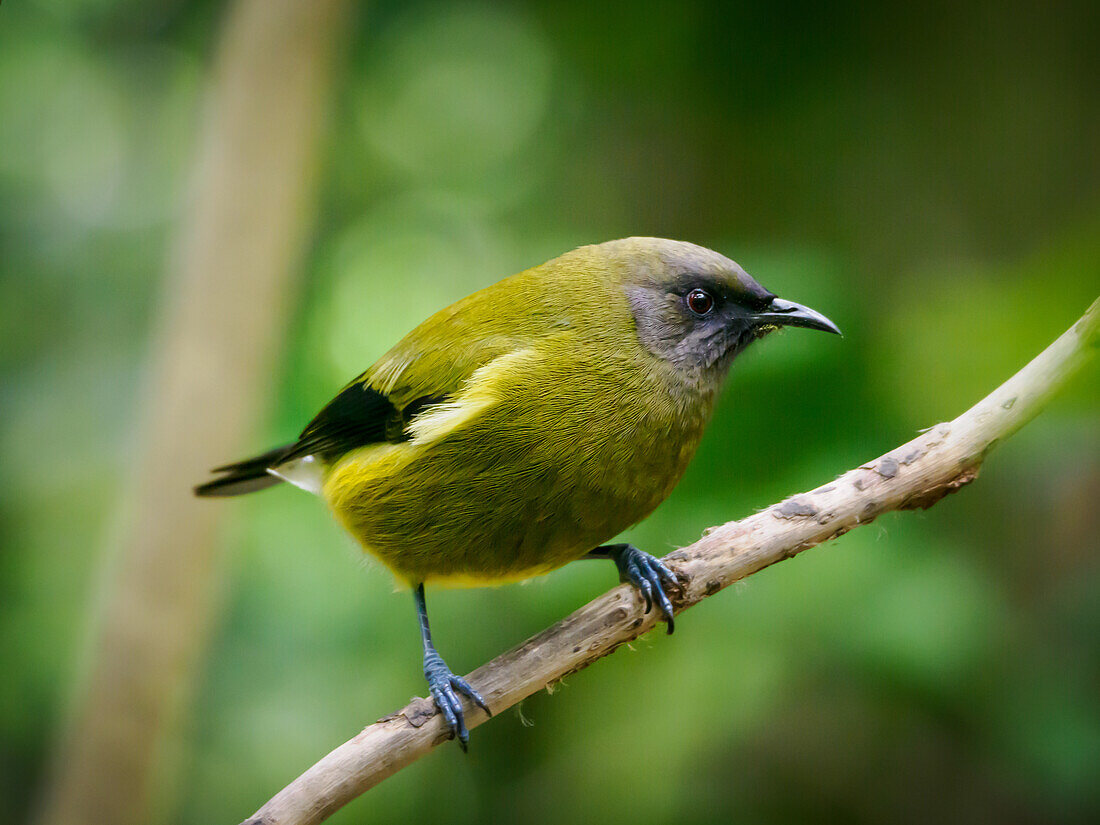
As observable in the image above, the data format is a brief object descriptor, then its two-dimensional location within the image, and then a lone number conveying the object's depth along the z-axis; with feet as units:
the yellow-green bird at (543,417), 13.69
